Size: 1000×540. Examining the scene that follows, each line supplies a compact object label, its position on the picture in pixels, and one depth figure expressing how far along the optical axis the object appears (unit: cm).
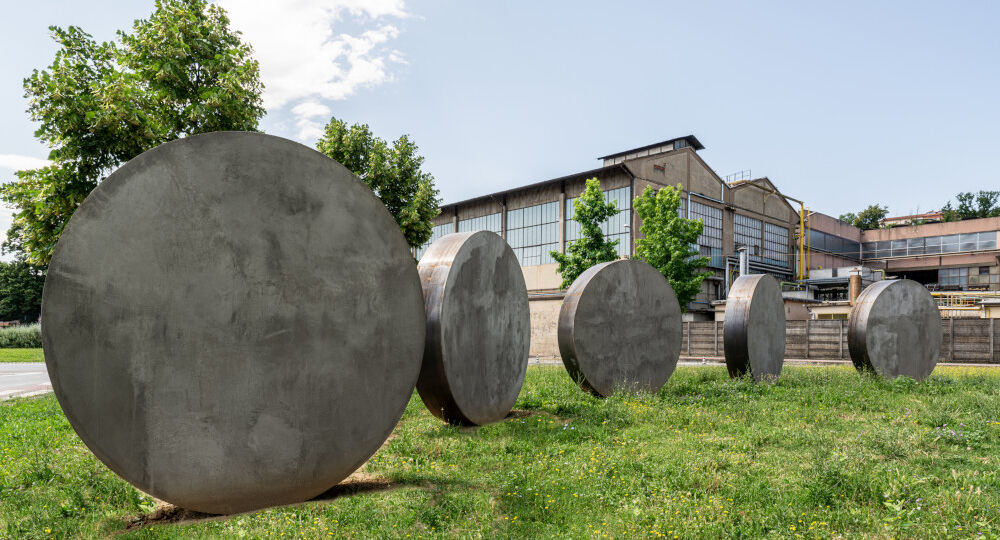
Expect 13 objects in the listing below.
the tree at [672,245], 2919
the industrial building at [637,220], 3706
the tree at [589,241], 2994
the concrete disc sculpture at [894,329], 1383
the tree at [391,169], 2288
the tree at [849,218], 6975
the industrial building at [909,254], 4612
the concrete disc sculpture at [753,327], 1309
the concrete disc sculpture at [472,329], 788
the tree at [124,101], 1184
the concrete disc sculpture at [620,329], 1105
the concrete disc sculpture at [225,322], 450
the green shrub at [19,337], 3603
